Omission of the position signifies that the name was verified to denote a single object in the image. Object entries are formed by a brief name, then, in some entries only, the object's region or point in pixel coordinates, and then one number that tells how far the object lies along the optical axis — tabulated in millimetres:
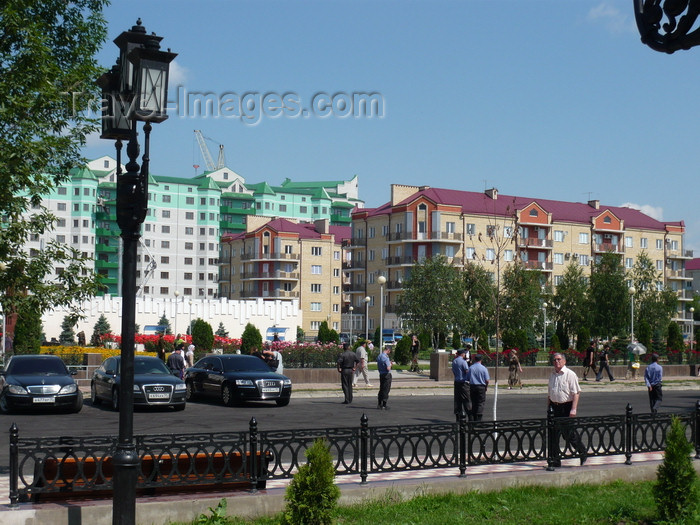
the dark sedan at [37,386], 20766
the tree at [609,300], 70250
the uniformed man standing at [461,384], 18922
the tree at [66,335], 52219
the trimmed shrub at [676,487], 8641
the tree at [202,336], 43472
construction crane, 187875
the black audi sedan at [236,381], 23453
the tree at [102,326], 58844
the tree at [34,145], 14328
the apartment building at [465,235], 88562
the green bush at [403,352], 45562
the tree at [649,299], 74188
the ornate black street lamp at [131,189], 7648
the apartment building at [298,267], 107562
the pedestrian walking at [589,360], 39516
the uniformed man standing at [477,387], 17422
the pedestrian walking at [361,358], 28422
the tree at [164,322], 63469
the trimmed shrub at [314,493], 7809
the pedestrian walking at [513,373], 33875
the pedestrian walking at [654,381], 21380
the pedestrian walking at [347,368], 24359
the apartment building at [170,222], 114812
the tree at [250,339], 41312
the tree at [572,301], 72688
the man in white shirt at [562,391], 12711
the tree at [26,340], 35125
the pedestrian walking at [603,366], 38938
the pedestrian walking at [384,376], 23141
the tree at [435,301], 68250
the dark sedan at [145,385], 21594
